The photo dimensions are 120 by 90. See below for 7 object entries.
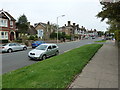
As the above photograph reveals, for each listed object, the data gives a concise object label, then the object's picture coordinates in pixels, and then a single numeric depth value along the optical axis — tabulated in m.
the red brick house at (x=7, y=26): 22.36
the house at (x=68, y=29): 57.03
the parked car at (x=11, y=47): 11.70
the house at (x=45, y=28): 34.46
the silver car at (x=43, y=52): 7.82
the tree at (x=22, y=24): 30.01
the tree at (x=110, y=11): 7.09
